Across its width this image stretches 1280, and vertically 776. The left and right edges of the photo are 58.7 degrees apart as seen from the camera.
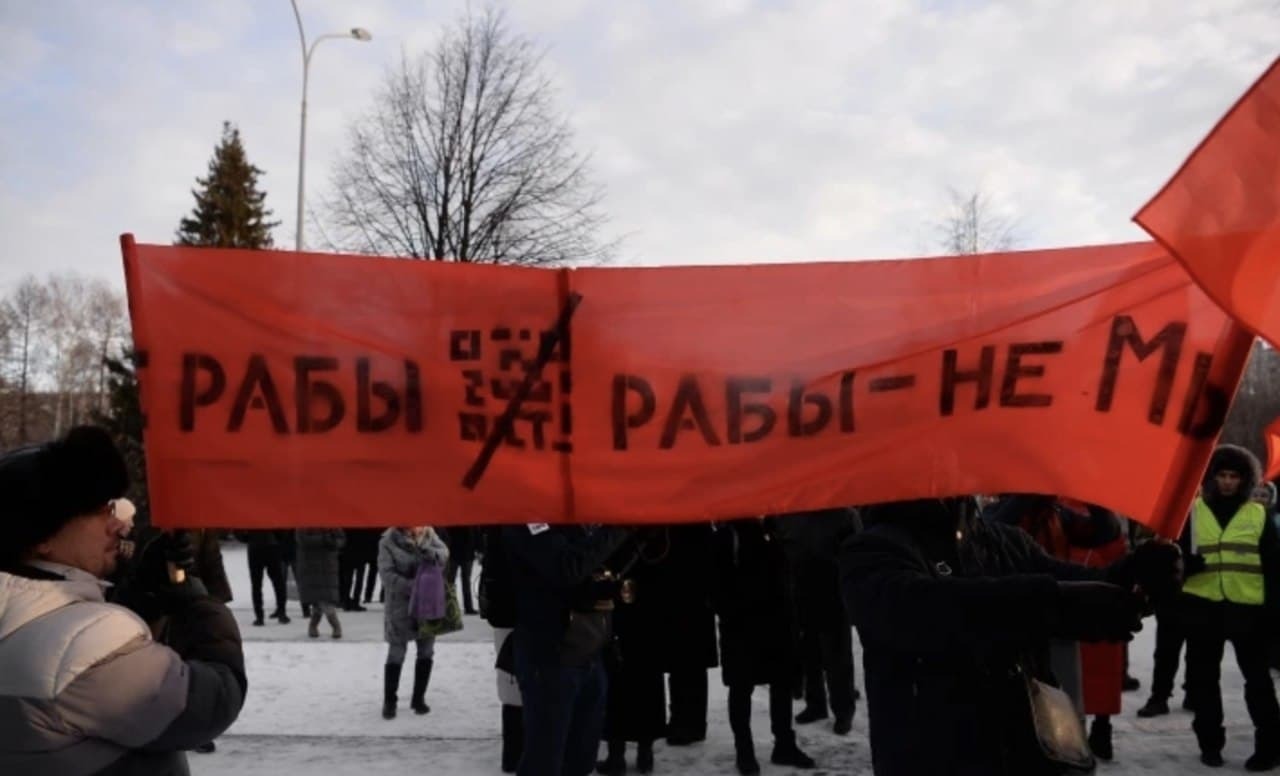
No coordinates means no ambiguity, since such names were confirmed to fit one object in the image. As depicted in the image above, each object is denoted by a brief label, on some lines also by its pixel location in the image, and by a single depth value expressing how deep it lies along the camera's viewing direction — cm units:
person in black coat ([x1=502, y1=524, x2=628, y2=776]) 493
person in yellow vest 700
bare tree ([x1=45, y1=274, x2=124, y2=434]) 6506
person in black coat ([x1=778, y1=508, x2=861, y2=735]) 795
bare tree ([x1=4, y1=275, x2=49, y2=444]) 6581
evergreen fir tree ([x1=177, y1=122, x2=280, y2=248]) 4238
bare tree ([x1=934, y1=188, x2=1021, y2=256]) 2545
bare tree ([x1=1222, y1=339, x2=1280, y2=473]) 5934
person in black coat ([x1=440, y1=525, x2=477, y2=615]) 1538
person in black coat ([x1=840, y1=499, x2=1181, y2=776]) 268
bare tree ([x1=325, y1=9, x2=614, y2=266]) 2102
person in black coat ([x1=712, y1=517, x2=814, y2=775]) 710
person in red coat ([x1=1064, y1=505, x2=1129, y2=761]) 694
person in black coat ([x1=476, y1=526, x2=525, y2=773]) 549
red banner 342
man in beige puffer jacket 218
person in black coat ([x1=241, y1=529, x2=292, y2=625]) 1402
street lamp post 2241
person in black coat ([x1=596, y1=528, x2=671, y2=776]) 706
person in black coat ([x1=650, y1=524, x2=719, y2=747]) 750
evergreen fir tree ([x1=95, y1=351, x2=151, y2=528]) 3399
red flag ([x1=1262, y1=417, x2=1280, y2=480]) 794
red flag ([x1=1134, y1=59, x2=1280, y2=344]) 265
